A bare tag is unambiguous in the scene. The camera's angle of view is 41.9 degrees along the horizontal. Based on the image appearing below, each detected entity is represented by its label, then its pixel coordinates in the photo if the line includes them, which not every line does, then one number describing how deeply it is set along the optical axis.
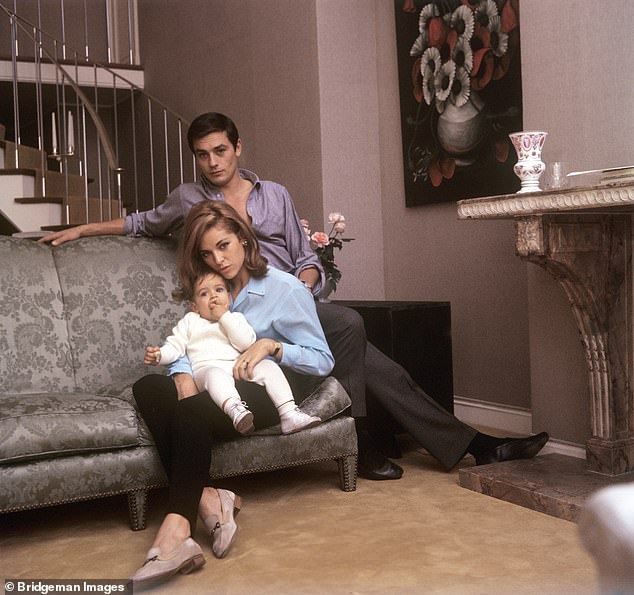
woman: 2.19
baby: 2.48
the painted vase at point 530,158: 2.67
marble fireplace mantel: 2.62
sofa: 2.37
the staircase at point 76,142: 5.54
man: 2.91
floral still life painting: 3.62
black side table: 3.42
